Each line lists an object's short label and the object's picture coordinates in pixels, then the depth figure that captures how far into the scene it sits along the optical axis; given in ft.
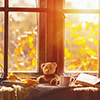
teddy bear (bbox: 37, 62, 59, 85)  12.13
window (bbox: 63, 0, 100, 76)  12.80
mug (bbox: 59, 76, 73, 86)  11.62
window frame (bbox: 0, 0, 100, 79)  12.62
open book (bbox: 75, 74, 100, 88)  11.68
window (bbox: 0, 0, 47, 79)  12.69
